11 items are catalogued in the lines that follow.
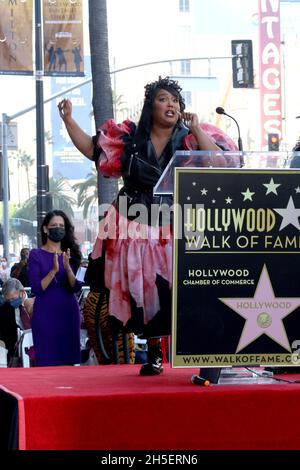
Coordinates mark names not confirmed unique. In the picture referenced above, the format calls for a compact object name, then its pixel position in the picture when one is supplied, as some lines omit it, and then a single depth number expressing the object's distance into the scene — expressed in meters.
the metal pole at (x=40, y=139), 18.84
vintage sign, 72.12
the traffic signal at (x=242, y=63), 25.53
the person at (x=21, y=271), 17.23
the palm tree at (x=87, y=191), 86.80
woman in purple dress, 7.84
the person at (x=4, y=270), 22.05
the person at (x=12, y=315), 10.00
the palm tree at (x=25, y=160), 116.00
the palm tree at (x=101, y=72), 11.88
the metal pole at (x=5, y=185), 26.94
